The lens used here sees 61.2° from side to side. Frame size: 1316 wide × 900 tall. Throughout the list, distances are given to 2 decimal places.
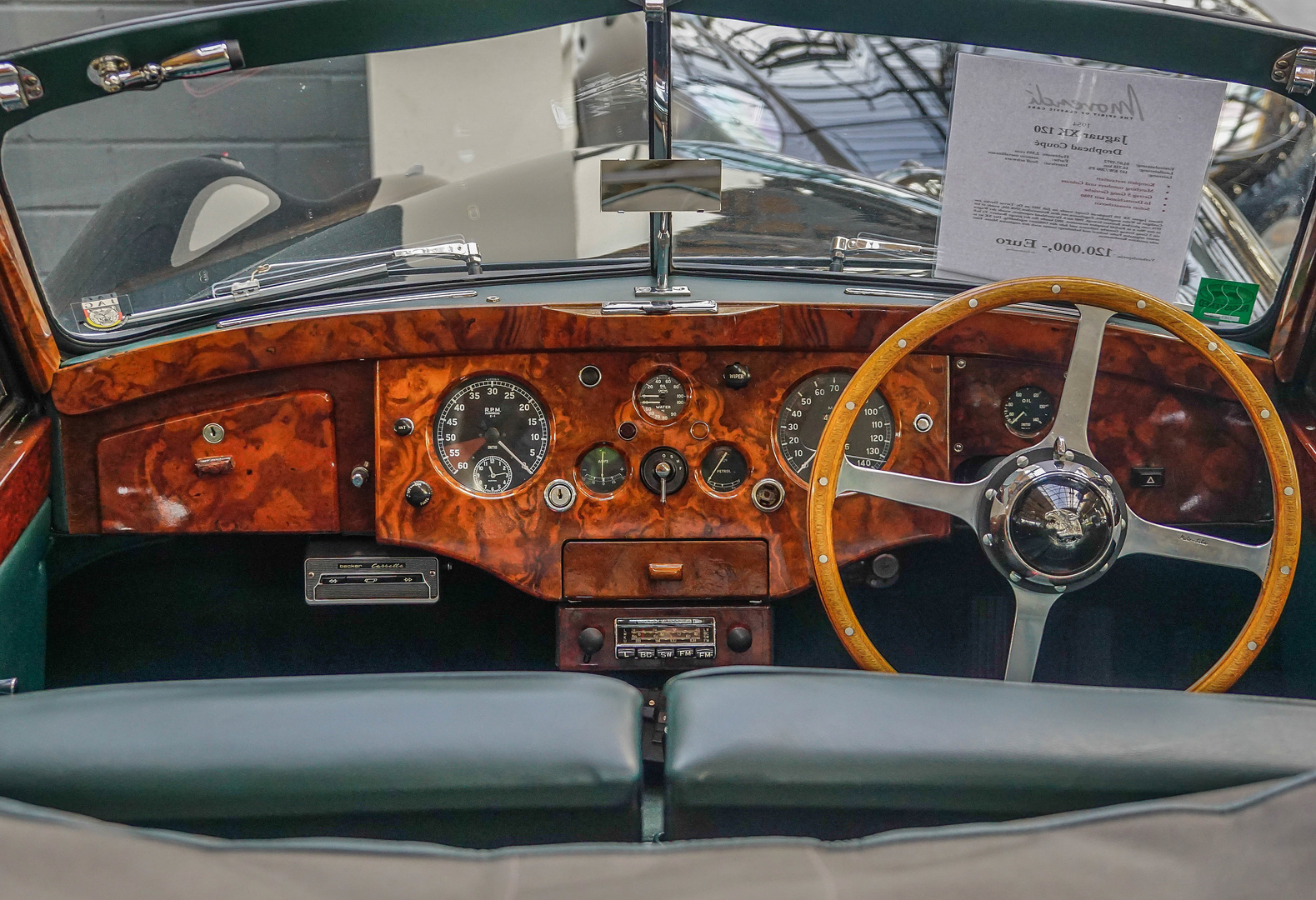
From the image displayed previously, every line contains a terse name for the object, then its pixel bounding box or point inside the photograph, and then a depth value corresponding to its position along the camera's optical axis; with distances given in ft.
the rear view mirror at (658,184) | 6.14
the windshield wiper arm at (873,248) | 7.02
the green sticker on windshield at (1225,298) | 6.56
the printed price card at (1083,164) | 5.64
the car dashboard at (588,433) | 6.52
